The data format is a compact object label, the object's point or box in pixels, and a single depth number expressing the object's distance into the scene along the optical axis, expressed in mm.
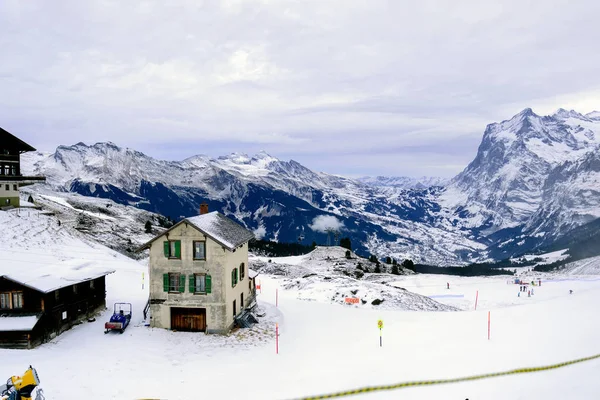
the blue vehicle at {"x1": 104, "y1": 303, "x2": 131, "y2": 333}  38219
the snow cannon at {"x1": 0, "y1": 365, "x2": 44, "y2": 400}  19781
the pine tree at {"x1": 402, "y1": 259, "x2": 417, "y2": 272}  164825
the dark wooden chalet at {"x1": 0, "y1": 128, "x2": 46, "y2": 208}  76188
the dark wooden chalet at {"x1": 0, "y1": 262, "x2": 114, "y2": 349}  33219
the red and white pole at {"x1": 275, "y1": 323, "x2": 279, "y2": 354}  36944
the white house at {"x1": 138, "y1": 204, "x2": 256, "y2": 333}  40500
